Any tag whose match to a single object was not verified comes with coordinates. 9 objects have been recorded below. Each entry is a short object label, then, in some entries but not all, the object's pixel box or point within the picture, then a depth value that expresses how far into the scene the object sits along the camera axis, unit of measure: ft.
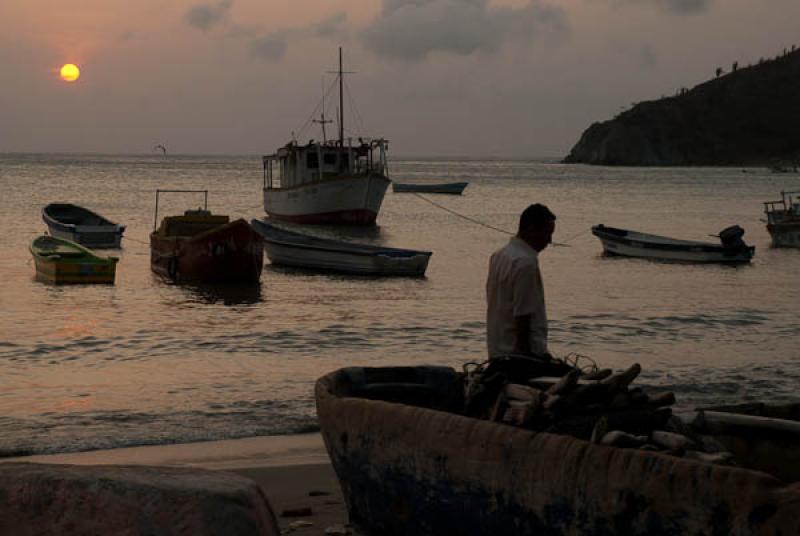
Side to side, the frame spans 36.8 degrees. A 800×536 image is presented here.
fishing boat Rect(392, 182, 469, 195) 321.52
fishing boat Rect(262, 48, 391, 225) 160.76
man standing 22.61
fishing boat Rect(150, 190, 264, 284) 86.63
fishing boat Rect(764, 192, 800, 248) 131.03
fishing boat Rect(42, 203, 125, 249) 119.96
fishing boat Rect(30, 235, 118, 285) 83.35
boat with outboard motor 109.50
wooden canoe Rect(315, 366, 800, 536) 15.88
